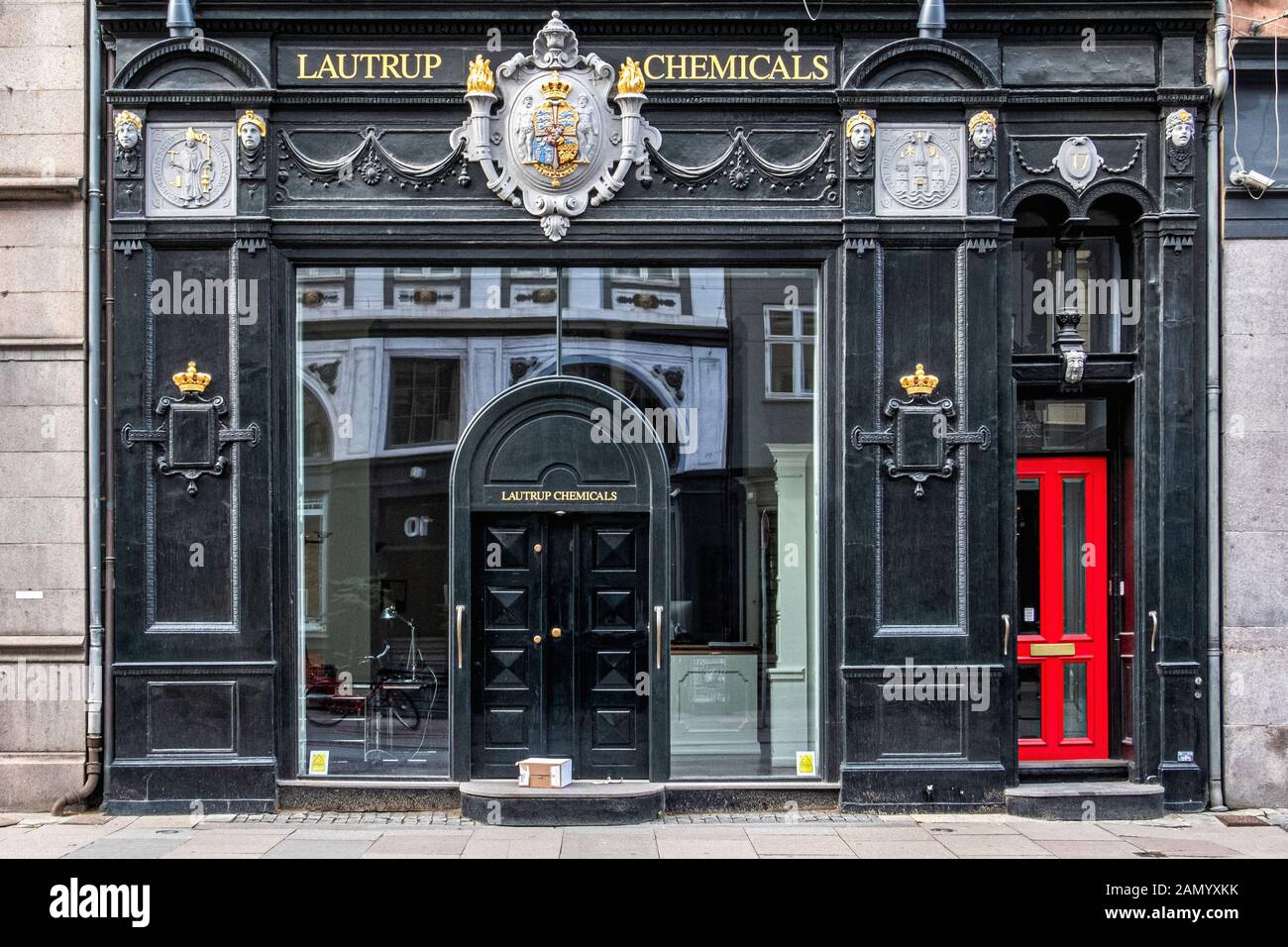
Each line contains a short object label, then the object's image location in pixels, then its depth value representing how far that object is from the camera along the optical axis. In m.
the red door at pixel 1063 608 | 11.85
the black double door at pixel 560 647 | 11.51
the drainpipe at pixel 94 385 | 11.28
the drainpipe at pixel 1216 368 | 11.40
